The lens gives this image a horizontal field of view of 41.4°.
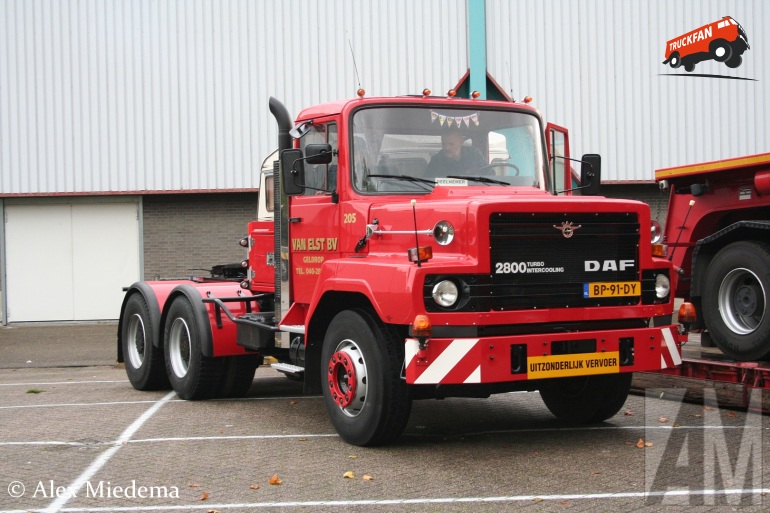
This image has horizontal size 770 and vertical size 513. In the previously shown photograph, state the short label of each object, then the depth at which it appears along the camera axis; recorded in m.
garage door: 21.88
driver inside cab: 8.30
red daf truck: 7.15
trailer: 9.46
